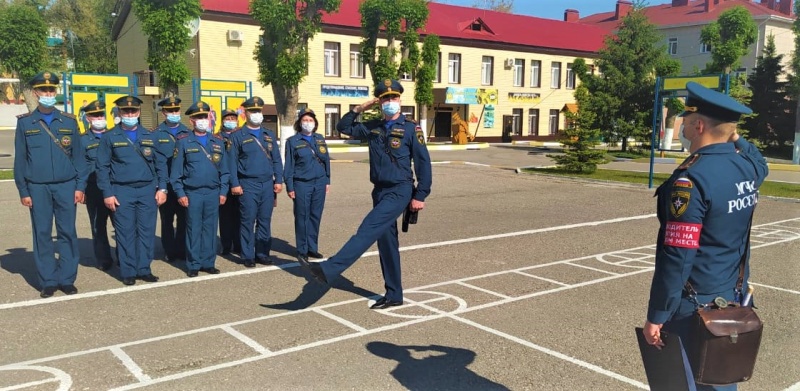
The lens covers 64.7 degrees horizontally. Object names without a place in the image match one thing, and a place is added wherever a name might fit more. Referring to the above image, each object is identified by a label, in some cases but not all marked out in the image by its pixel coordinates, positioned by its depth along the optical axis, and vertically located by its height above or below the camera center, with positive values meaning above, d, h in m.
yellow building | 36.53 +4.15
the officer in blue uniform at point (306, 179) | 8.43 -0.73
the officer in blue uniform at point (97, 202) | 7.79 -1.00
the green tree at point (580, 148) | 21.94 -0.72
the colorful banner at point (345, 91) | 40.03 +2.18
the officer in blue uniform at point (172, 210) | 7.85 -1.13
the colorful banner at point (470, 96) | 43.47 +2.15
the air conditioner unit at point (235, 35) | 35.84 +5.00
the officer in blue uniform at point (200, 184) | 7.54 -0.74
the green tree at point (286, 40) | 27.38 +3.73
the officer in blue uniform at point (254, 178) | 8.11 -0.71
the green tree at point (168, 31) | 22.97 +3.35
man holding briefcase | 2.83 -0.40
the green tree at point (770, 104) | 39.56 +1.60
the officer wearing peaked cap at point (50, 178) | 6.50 -0.58
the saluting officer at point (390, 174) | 6.05 -0.47
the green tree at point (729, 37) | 34.84 +5.20
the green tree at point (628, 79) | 34.16 +2.66
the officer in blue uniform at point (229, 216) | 8.62 -1.26
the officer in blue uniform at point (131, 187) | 7.05 -0.73
